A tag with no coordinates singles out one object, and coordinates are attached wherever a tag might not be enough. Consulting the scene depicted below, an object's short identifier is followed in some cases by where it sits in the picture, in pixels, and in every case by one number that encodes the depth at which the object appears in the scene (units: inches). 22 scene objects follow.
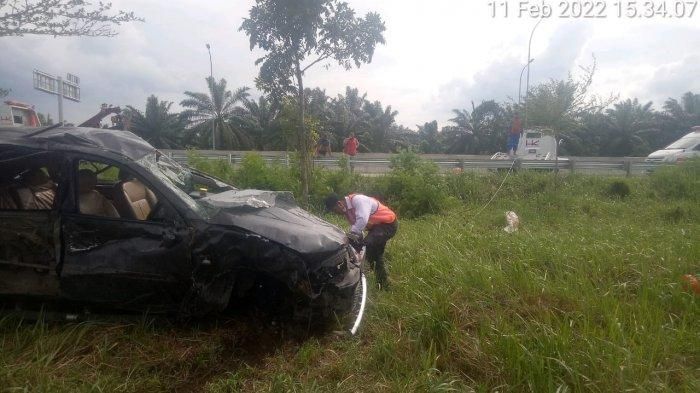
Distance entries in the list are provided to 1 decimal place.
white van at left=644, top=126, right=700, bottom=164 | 642.2
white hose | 136.6
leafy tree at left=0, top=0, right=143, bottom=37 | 249.3
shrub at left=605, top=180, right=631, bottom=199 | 434.8
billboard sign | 434.6
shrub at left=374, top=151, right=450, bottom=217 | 375.2
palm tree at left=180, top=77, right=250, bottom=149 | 1032.8
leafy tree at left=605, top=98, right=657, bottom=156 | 1151.0
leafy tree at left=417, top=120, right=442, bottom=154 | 1343.5
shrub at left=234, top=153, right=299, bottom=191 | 376.7
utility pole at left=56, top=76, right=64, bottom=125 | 445.6
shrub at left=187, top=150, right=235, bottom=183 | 387.5
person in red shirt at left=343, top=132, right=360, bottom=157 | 604.1
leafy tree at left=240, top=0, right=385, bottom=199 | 331.6
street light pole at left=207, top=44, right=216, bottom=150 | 926.6
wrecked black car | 125.9
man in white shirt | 185.3
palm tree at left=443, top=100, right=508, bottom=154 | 1235.9
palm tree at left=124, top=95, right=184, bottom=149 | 1041.5
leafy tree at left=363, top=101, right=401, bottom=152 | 1154.7
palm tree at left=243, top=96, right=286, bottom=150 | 1055.1
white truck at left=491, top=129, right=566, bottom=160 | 816.3
